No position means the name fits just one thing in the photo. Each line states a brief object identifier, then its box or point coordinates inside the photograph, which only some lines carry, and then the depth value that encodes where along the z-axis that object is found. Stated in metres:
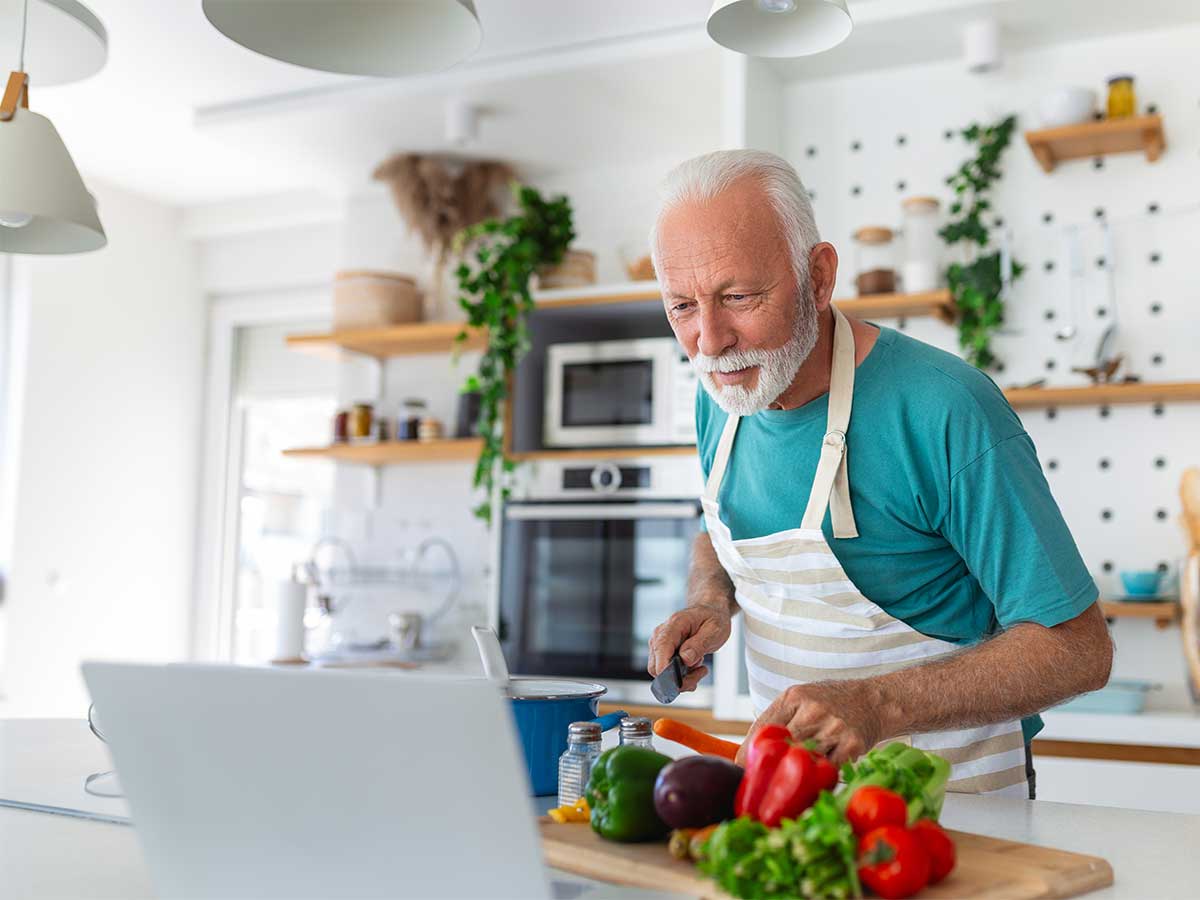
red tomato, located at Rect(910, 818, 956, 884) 0.85
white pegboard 2.92
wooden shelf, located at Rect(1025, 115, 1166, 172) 2.82
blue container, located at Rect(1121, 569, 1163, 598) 2.77
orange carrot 1.19
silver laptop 0.68
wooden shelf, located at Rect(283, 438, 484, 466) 3.74
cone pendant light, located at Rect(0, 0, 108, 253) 1.75
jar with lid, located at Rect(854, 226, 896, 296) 3.04
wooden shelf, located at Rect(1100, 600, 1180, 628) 2.73
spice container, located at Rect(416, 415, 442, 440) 3.83
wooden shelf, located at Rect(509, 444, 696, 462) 3.18
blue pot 1.22
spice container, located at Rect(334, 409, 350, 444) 4.01
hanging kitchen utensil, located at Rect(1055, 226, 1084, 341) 2.94
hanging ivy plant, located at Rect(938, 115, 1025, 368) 2.96
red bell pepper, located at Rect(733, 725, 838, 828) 0.88
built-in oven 3.16
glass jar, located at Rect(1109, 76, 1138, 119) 2.89
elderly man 1.33
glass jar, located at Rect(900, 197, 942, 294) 2.99
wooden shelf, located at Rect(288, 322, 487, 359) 3.78
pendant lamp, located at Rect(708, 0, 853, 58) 1.76
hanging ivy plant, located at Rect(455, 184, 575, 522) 3.43
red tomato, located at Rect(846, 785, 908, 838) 0.83
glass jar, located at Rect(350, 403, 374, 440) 3.96
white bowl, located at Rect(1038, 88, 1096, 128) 2.89
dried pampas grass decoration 3.97
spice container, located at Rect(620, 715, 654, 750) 1.17
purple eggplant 0.93
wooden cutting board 0.87
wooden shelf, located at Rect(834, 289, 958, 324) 2.95
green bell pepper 0.96
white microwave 3.21
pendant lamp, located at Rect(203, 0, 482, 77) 1.41
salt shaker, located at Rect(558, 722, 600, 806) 1.13
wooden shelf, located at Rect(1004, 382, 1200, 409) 2.76
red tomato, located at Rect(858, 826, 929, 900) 0.81
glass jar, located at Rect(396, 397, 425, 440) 3.89
